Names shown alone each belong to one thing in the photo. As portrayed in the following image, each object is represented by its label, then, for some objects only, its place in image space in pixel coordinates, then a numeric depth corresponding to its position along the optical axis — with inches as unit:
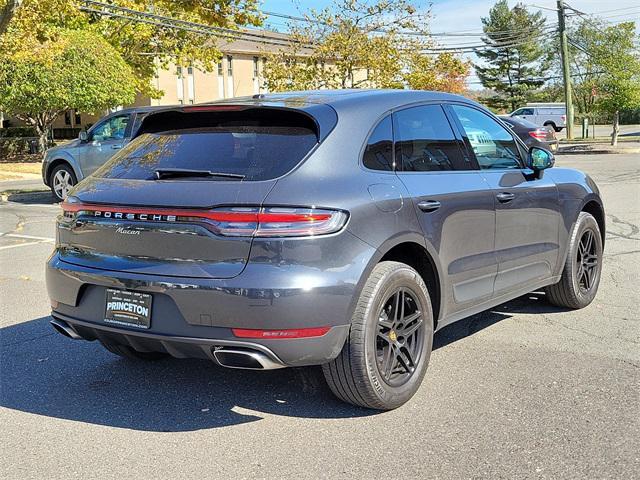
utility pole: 1368.1
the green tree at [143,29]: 705.0
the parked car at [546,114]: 1866.4
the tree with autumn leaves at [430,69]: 982.4
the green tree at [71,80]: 1069.8
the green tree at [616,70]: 1116.5
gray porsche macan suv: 135.6
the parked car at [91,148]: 566.3
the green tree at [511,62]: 2751.0
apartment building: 1878.7
